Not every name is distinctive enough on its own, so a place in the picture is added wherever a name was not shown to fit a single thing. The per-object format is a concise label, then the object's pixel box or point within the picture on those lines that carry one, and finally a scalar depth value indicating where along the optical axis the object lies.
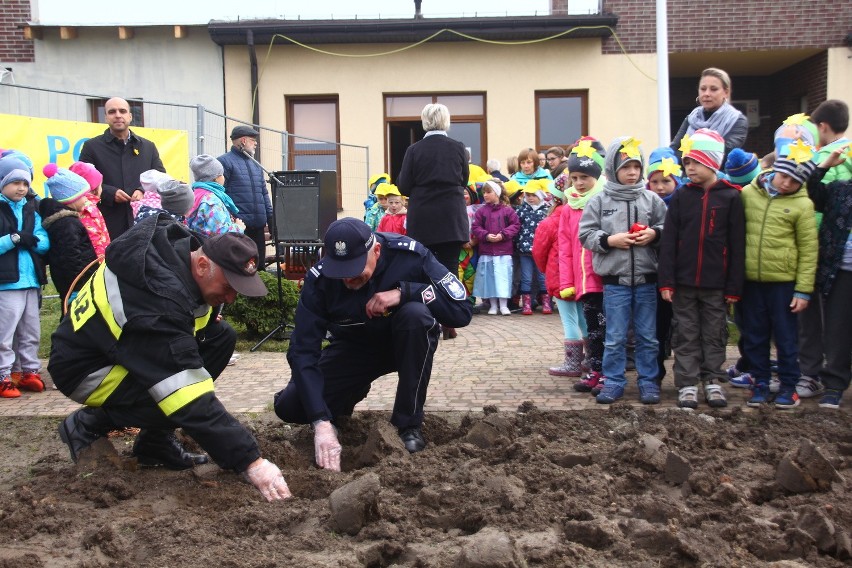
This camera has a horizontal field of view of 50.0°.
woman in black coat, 9.21
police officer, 5.02
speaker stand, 9.48
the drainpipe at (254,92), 17.11
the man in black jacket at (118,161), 8.58
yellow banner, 9.91
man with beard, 10.25
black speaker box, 9.80
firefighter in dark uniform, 4.36
